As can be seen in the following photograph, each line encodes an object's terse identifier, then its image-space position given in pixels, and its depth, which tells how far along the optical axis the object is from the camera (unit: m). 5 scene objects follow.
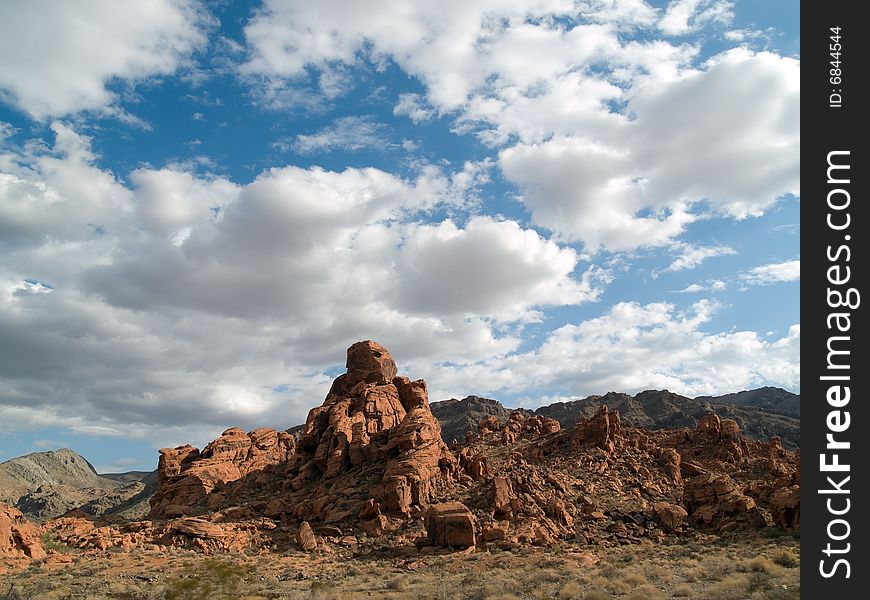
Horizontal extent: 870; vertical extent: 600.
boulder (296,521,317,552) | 37.08
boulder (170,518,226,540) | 38.44
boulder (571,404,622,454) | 59.34
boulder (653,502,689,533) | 38.44
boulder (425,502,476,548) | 34.84
